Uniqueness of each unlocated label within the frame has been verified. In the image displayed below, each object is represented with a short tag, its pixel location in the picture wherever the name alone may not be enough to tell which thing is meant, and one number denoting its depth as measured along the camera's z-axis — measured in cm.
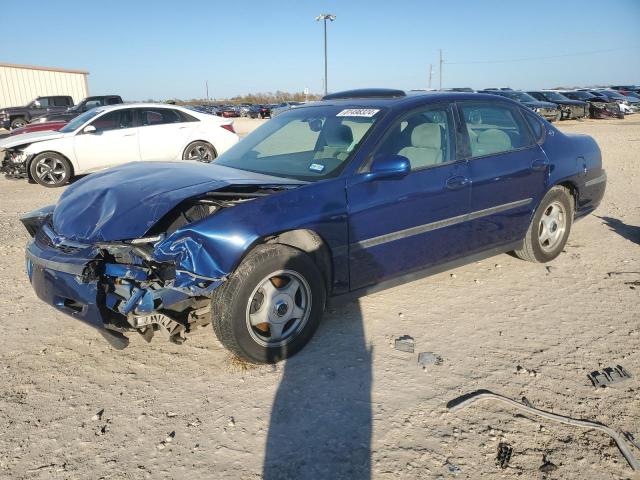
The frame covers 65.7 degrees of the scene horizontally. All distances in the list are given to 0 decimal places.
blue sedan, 287
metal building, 3325
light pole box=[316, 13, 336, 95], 4491
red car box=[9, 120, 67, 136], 1266
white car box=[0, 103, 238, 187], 945
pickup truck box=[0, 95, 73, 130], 2231
